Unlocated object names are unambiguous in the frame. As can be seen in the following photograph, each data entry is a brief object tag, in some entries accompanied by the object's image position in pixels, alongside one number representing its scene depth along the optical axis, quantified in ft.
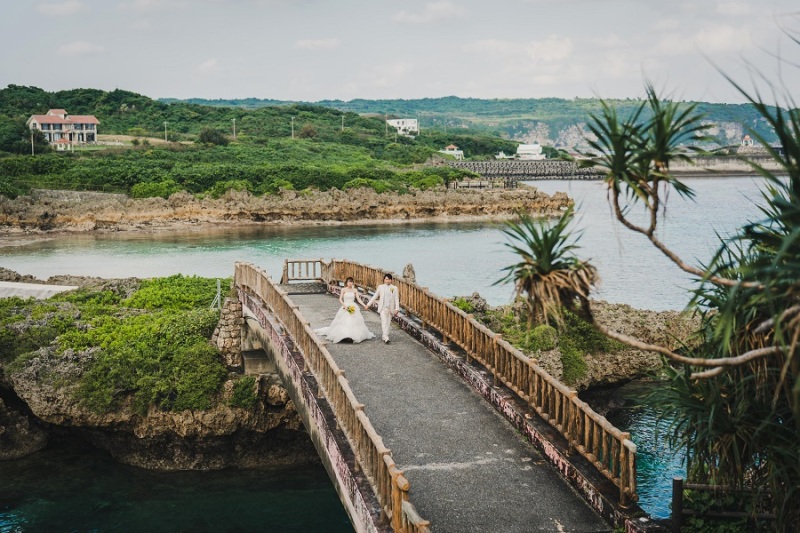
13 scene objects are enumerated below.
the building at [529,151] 615.98
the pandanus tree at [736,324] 23.86
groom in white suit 59.53
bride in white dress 59.98
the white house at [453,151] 540.11
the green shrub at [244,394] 72.64
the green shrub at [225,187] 285.15
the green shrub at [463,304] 84.53
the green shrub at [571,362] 79.36
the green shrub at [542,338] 76.69
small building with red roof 395.34
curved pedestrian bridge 34.30
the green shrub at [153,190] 278.87
